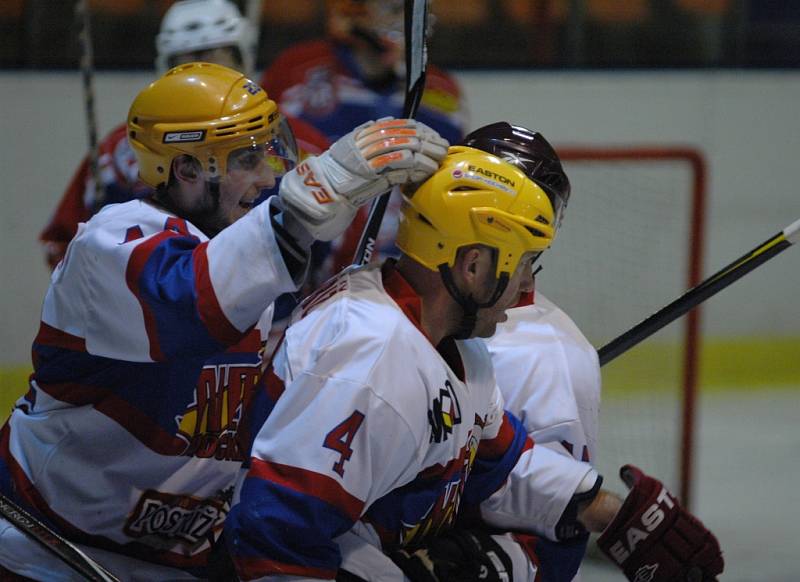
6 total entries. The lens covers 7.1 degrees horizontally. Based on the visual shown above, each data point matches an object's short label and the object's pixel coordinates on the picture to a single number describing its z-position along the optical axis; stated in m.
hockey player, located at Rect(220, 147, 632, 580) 9.35
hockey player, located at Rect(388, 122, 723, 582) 9.69
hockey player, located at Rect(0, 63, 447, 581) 9.50
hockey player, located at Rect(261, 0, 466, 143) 12.69
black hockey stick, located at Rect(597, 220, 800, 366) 9.99
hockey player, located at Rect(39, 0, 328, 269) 11.29
